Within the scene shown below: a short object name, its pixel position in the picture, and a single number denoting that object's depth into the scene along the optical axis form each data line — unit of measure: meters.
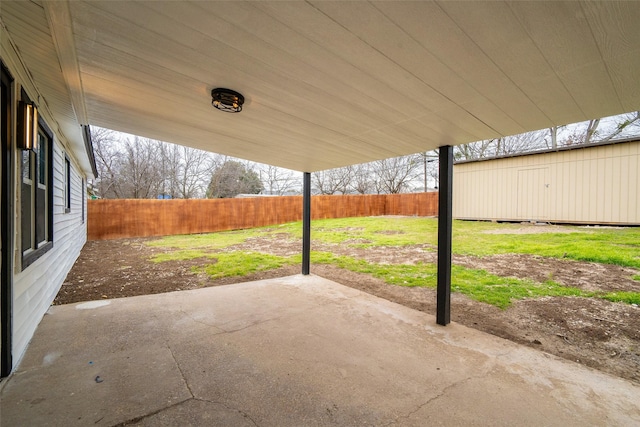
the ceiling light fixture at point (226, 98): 2.04
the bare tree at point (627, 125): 11.73
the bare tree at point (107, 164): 15.25
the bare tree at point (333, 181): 22.28
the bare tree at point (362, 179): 22.27
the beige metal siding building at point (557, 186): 8.37
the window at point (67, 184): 5.09
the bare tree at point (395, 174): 21.56
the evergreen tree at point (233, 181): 19.16
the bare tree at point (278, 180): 23.64
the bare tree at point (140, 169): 16.34
